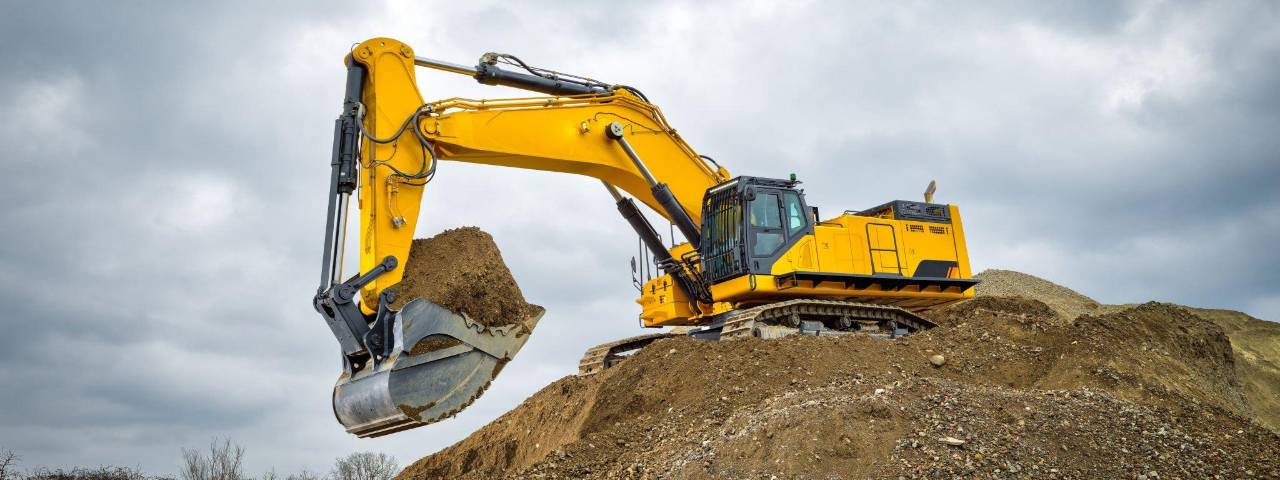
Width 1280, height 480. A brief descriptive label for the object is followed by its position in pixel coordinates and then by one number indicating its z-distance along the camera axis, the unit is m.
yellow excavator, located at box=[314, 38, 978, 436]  9.41
